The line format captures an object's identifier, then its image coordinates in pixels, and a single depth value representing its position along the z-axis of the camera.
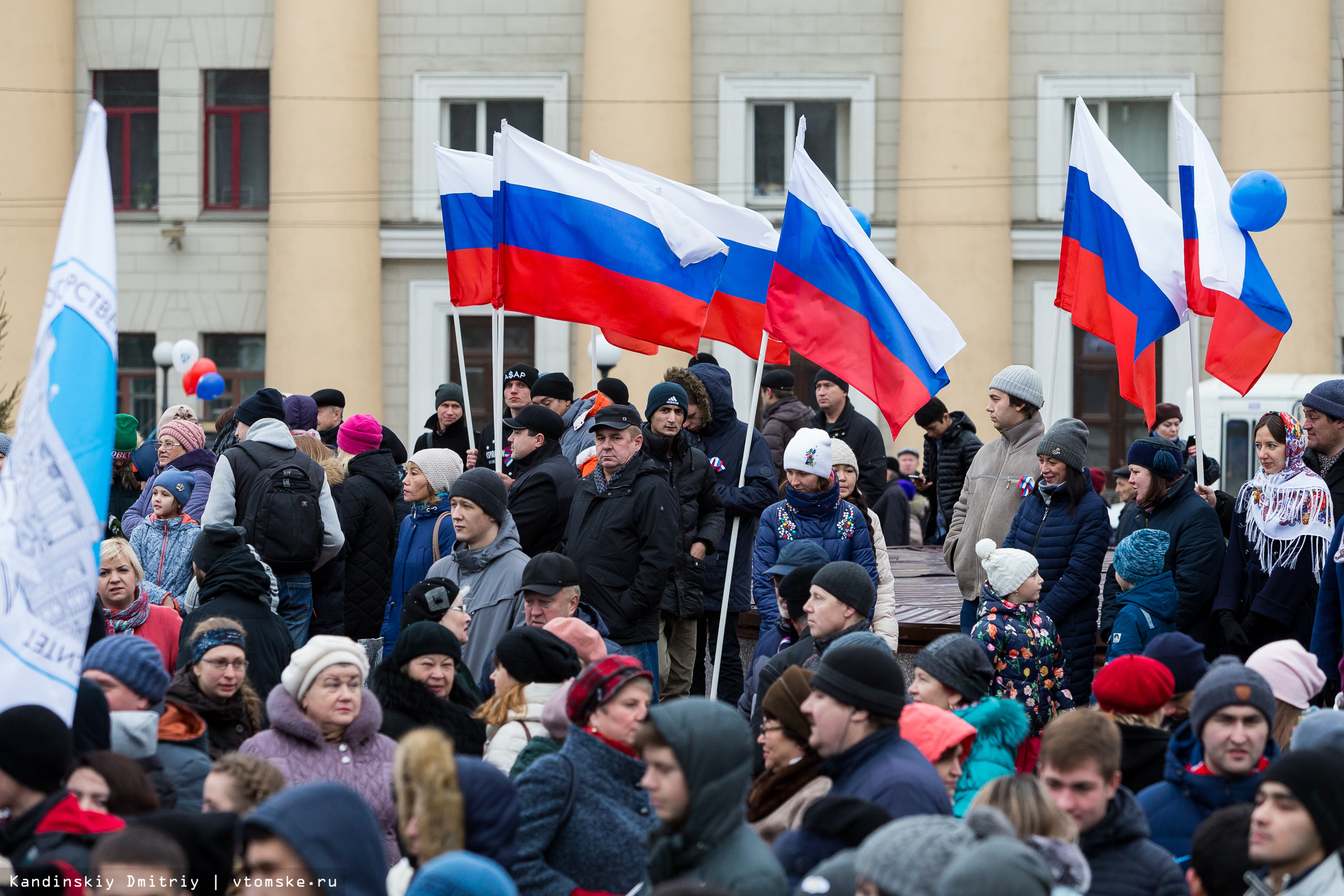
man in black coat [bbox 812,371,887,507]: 24.25
